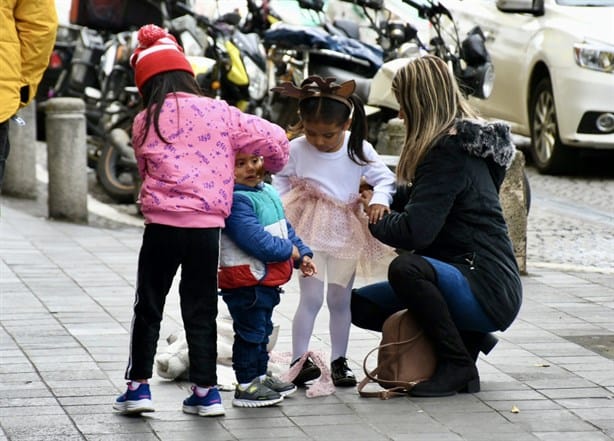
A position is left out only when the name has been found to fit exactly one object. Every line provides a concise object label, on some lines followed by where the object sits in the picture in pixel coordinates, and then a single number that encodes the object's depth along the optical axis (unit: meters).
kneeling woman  10.78
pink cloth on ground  10.85
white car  23.31
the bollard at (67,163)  19.88
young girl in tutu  11.12
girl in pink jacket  9.80
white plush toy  11.13
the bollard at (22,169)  21.96
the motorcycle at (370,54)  23.52
